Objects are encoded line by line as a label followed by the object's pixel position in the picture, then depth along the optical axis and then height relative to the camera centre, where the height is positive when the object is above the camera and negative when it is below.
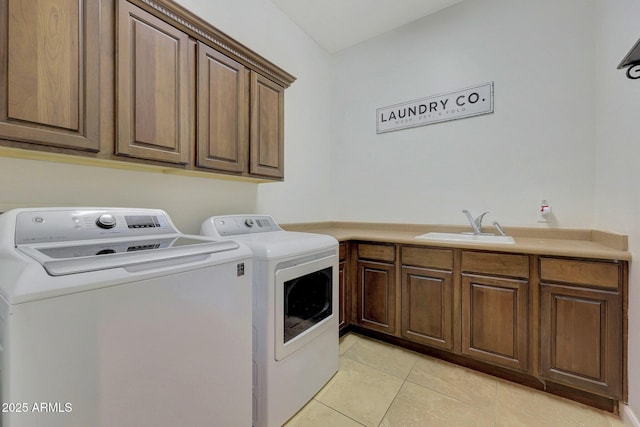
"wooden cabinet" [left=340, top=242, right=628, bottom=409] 1.45 -0.64
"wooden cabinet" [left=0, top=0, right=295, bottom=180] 0.98 +0.59
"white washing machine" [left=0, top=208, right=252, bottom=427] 0.64 -0.34
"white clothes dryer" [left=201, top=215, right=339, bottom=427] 1.31 -0.57
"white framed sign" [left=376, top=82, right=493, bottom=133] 2.28 +0.97
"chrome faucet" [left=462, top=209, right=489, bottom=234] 2.20 -0.09
